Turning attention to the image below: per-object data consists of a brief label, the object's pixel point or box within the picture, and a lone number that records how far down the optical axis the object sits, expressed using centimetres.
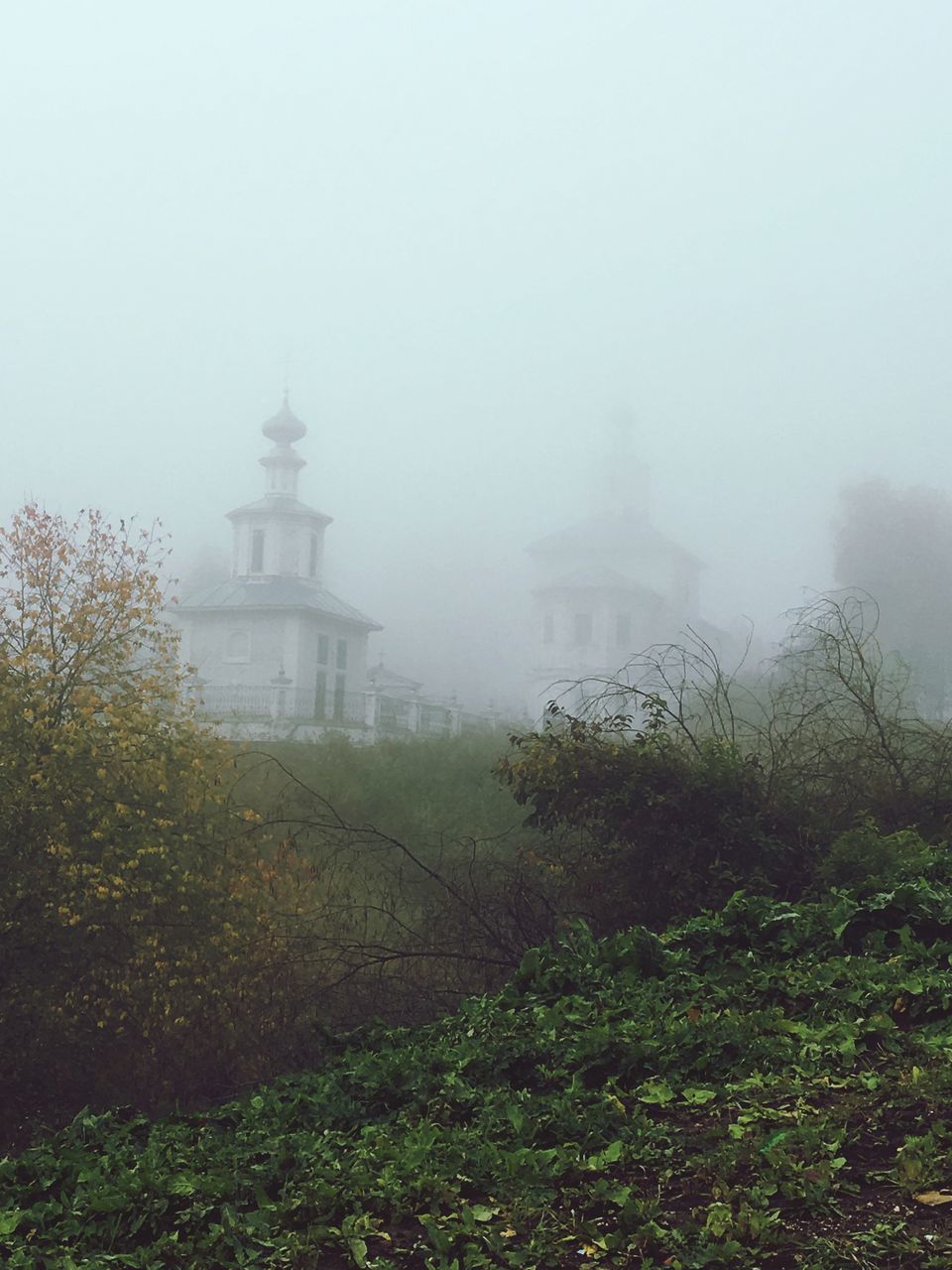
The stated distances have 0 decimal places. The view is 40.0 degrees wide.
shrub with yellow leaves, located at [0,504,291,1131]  1134
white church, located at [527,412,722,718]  5362
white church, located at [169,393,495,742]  3809
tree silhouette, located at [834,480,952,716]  4091
